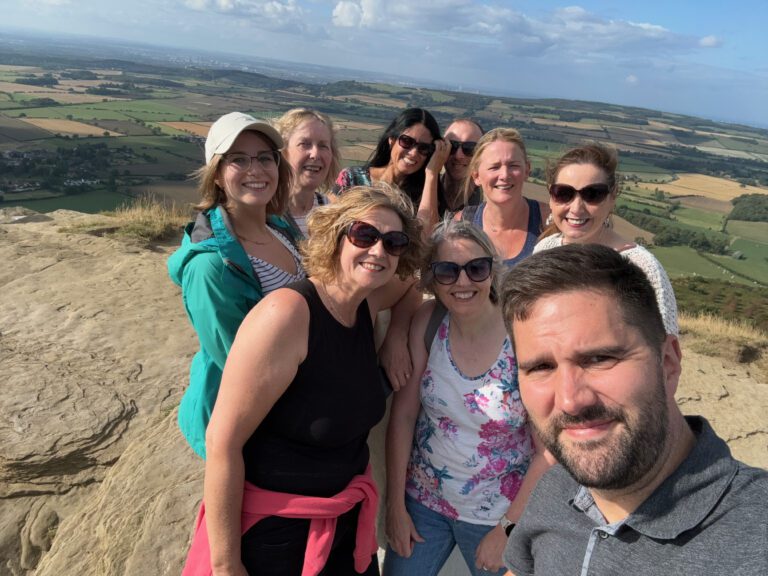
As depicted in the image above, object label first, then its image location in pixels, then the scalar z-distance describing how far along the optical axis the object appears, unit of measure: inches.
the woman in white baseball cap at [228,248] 76.6
